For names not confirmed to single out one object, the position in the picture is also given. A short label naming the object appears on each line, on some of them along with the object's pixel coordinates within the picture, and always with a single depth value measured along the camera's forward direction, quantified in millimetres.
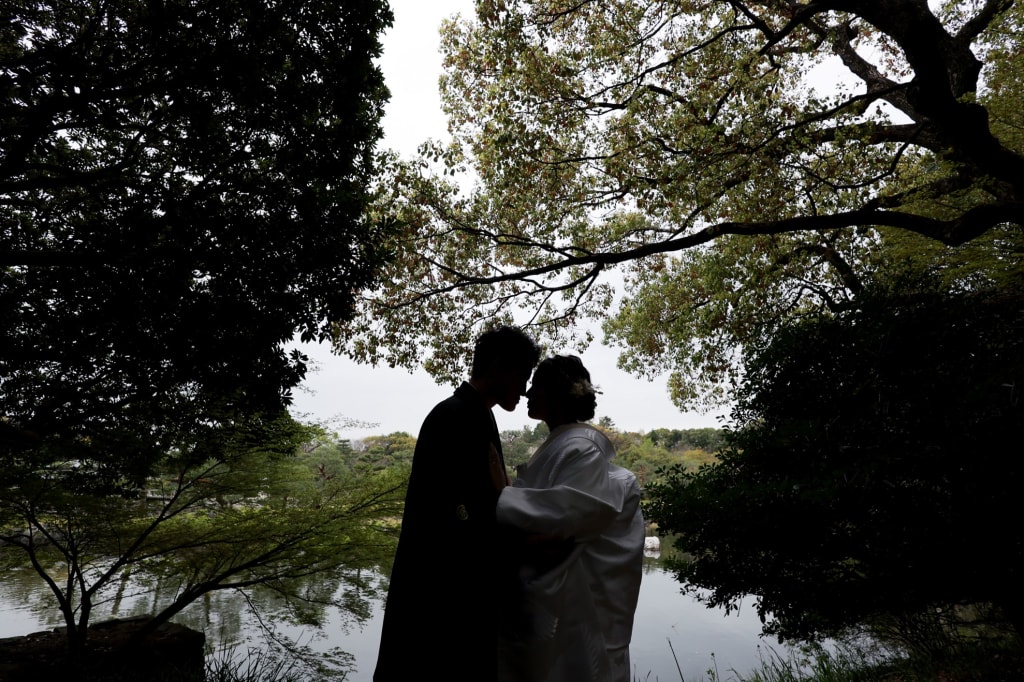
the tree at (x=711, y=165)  5059
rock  4591
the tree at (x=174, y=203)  2564
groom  1614
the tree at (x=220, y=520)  4789
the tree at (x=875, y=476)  3352
